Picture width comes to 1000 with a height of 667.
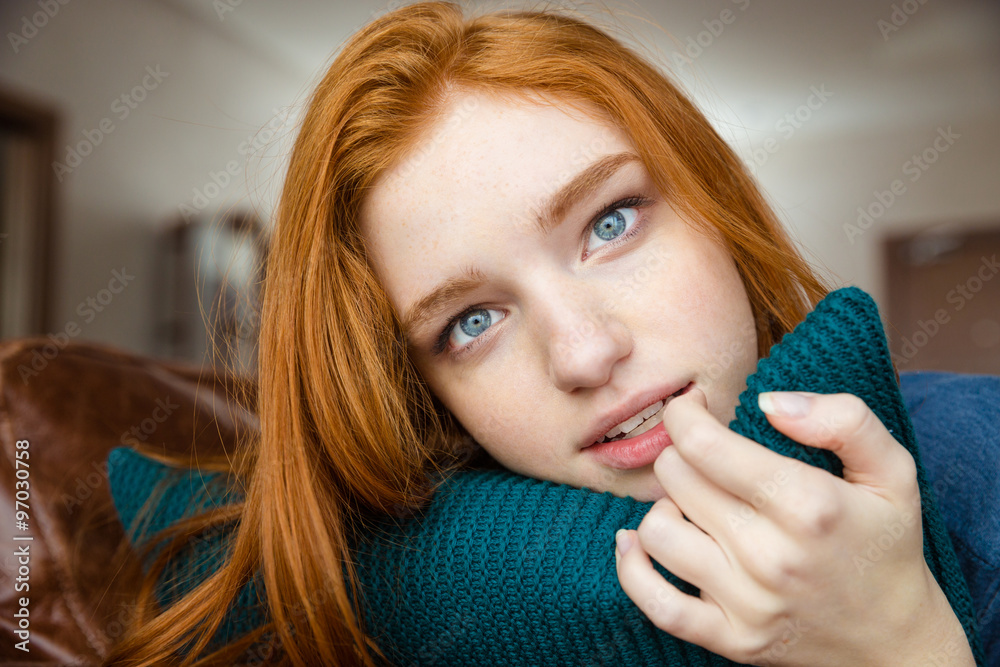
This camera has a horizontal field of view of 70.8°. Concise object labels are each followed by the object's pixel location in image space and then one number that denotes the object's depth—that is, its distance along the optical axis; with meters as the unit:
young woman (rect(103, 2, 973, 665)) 0.66
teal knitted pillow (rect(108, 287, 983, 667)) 0.53
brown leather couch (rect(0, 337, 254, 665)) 0.80
